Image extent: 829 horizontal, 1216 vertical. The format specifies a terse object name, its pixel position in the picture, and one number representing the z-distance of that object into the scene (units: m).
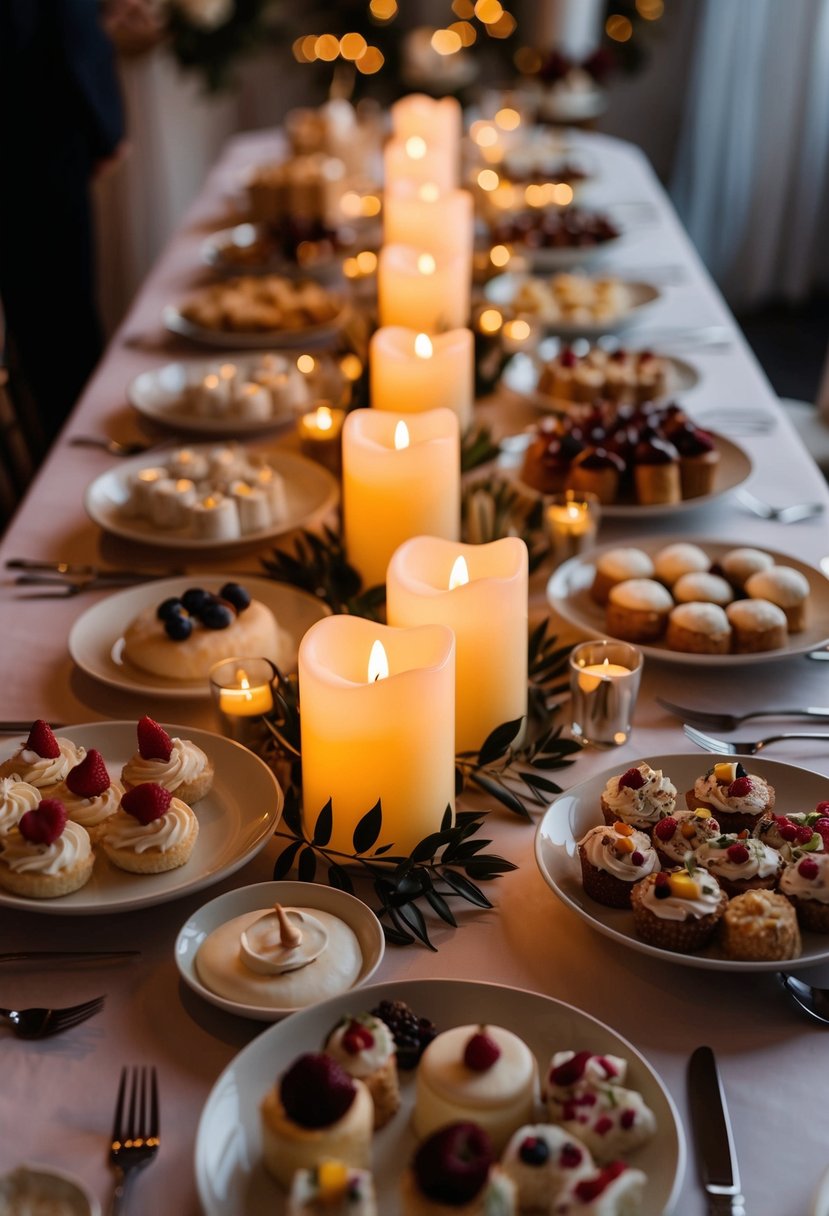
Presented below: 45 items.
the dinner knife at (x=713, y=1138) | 0.79
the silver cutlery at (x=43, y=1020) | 0.92
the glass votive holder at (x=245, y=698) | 1.21
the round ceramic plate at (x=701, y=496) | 1.67
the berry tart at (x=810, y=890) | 0.95
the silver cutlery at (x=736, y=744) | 1.21
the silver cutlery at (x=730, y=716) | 1.26
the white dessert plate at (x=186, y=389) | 2.00
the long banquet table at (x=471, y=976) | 0.83
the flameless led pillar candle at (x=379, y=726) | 0.98
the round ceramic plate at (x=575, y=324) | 2.37
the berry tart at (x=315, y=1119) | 0.74
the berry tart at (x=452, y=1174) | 0.71
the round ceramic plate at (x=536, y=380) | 2.03
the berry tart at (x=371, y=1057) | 0.79
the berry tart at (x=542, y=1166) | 0.72
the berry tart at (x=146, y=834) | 1.02
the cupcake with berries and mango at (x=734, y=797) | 1.04
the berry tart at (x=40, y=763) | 1.08
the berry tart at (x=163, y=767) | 1.09
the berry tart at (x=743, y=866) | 0.97
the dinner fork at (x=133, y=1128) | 0.80
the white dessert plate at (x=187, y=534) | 1.63
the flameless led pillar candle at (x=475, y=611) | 1.11
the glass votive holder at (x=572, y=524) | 1.56
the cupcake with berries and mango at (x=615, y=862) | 0.99
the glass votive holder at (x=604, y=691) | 1.21
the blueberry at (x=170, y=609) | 1.34
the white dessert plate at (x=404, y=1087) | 0.76
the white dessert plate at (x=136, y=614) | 1.32
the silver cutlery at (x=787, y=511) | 1.70
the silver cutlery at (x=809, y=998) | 0.92
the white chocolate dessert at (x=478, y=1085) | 0.77
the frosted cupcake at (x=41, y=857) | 0.98
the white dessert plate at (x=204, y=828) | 0.99
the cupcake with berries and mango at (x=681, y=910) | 0.94
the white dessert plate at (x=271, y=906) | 0.92
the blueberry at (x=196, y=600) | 1.35
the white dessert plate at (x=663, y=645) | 1.33
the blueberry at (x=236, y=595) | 1.35
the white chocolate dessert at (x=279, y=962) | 0.89
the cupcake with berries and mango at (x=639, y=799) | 1.05
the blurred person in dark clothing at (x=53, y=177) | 3.20
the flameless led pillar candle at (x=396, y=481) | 1.35
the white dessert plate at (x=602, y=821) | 0.92
